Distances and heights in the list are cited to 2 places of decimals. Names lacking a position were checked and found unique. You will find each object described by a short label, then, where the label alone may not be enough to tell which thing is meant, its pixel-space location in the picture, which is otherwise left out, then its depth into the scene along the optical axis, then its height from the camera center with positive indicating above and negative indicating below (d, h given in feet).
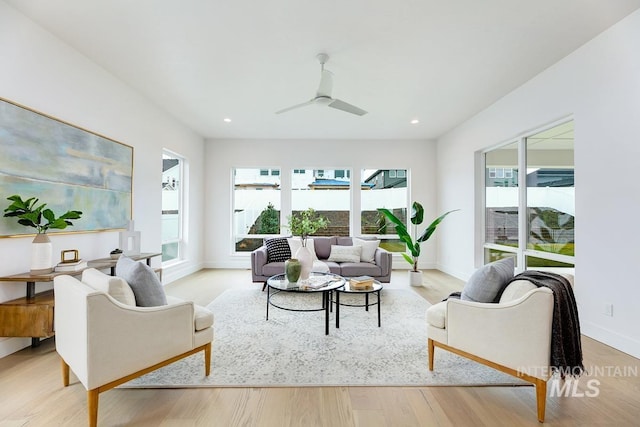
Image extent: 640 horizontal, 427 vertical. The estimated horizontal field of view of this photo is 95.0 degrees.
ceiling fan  9.99 +4.32
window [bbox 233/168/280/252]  21.30 +0.82
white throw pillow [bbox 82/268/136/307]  5.85 -1.52
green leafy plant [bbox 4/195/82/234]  7.75 -0.03
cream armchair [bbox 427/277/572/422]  5.64 -2.48
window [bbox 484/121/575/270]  10.95 +0.62
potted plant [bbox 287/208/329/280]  11.08 -0.72
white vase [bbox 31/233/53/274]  8.04 -1.16
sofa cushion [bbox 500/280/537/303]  6.16 -1.62
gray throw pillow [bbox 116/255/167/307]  6.31 -1.54
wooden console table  7.50 -2.66
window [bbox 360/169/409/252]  21.33 +1.36
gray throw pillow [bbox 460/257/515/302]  6.69 -1.57
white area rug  6.97 -3.94
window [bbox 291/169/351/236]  21.33 +1.21
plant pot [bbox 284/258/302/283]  10.64 -2.07
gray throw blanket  5.70 -2.37
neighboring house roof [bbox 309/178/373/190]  21.34 +2.15
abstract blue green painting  7.99 +1.44
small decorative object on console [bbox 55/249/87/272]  8.53 -1.50
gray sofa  14.24 -2.65
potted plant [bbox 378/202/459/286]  16.19 -1.34
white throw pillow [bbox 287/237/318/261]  15.11 -1.59
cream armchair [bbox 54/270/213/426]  5.24 -2.43
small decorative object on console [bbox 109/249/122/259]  11.28 -1.57
